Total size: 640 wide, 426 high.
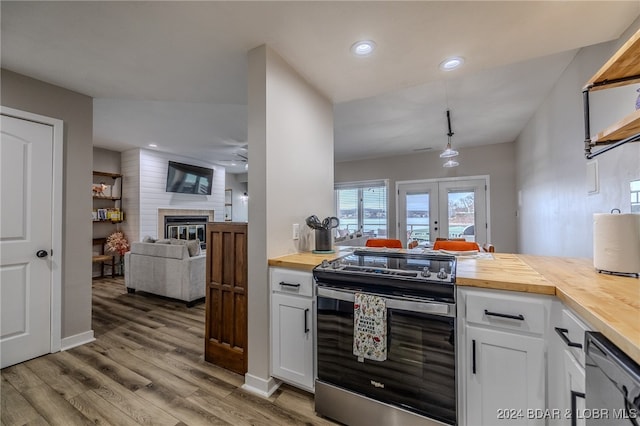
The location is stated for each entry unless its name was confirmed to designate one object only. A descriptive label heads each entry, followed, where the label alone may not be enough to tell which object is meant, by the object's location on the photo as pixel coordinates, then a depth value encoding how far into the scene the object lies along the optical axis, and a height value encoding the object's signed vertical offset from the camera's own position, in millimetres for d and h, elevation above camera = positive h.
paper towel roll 1228 -128
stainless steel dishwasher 687 -487
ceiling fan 5281 +1438
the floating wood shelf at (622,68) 1046 +649
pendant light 3793 +907
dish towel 1474 -630
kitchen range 1360 -708
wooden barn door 2129 -673
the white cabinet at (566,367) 987 -609
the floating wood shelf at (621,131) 1083 +386
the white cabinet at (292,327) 1767 -758
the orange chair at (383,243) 2992 -310
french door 5742 +133
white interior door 2184 -186
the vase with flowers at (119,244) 5496 -580
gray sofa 3681 -799
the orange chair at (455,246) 2439 -288
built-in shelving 5488 +300
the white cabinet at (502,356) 1199 -664
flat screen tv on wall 6188 +927
